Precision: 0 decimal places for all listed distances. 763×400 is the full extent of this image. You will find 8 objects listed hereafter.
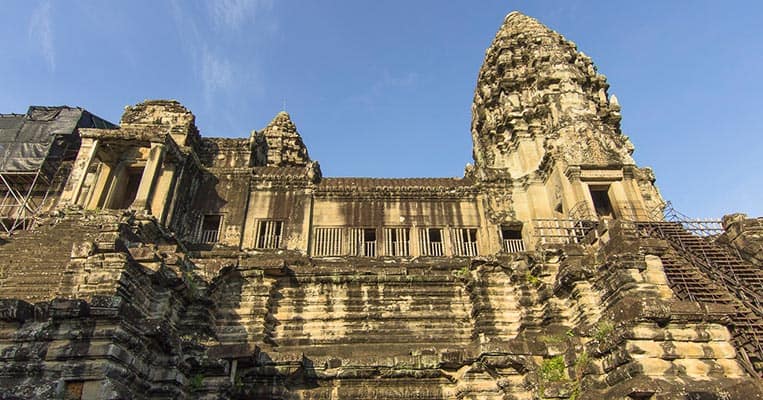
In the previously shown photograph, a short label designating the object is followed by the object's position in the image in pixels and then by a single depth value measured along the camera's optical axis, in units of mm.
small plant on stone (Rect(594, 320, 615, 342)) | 10712
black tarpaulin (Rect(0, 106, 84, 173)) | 24119
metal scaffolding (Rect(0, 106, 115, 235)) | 22969
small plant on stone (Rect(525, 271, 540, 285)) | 14641
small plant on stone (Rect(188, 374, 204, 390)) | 11445
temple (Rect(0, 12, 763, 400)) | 9805
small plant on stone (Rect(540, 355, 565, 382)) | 11867
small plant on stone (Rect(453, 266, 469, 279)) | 15605
